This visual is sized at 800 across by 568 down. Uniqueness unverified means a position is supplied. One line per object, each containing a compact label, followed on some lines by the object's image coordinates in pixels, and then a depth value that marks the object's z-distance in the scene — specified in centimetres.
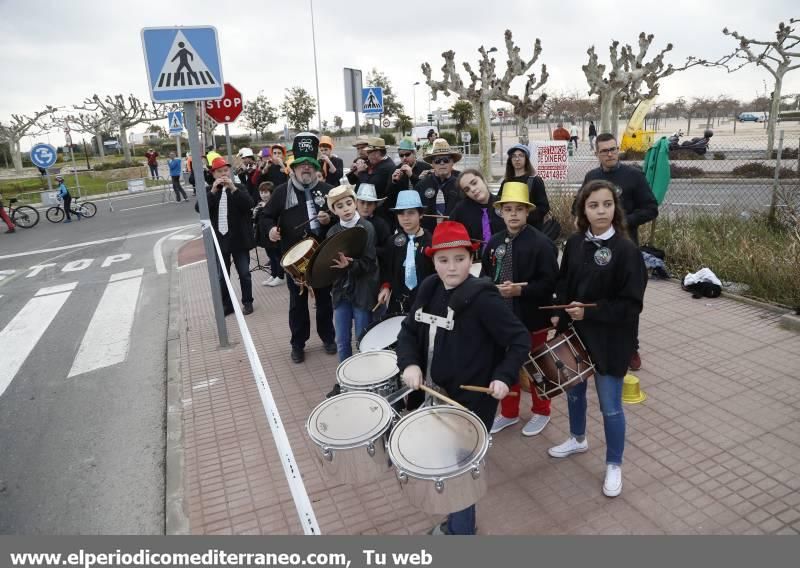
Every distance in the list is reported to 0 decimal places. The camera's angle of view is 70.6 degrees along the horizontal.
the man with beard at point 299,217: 603
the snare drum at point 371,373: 330
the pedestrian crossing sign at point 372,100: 1316
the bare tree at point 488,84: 2223
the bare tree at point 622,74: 2531
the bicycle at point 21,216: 1806
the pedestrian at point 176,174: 2336
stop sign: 880
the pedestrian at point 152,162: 3344
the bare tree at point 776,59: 2045
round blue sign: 1860
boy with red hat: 298
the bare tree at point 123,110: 5509
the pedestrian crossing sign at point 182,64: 579
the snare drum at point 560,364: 343
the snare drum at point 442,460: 245
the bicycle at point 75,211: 1937
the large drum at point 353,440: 272
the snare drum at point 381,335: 399
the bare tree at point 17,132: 4500
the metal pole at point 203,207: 591
